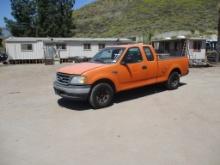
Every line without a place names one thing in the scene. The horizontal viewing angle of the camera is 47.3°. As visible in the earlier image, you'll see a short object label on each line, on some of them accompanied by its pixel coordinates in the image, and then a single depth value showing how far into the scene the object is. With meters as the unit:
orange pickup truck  7.17
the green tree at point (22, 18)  36.34
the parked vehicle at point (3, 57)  28.61
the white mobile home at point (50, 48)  26.31
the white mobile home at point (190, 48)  22.14
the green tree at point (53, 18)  35.92
